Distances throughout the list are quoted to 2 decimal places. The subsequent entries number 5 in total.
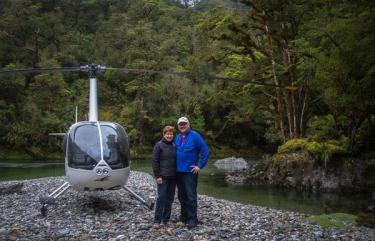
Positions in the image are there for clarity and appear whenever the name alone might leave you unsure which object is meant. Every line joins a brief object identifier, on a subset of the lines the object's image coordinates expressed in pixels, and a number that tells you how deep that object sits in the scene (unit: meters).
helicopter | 9.77
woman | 8.37
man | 8.23
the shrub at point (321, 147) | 19.92
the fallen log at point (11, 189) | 14.25
